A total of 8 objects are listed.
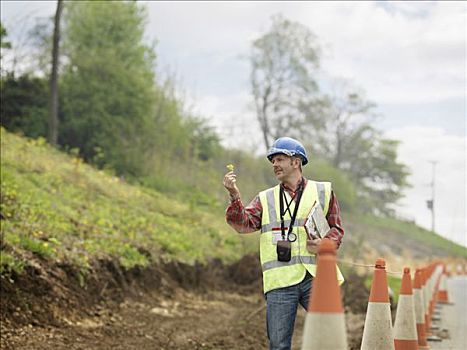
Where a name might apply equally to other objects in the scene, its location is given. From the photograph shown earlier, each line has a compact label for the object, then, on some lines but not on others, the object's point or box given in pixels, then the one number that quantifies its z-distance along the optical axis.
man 5.62
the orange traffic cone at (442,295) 19.12
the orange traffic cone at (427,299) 12.06
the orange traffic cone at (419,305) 10.04
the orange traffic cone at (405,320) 7.83
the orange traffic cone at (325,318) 4.04
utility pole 65.09
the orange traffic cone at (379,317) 6.30
